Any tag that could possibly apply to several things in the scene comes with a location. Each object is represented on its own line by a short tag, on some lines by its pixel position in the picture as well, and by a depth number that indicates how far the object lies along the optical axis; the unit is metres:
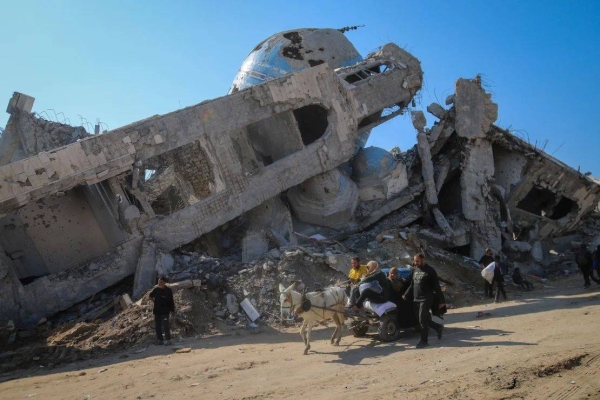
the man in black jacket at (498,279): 11.20
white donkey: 7.56
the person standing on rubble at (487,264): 12.13
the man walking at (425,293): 7.14
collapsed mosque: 11.25
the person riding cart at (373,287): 7.59
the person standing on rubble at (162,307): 8.64
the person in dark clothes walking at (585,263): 12.19
